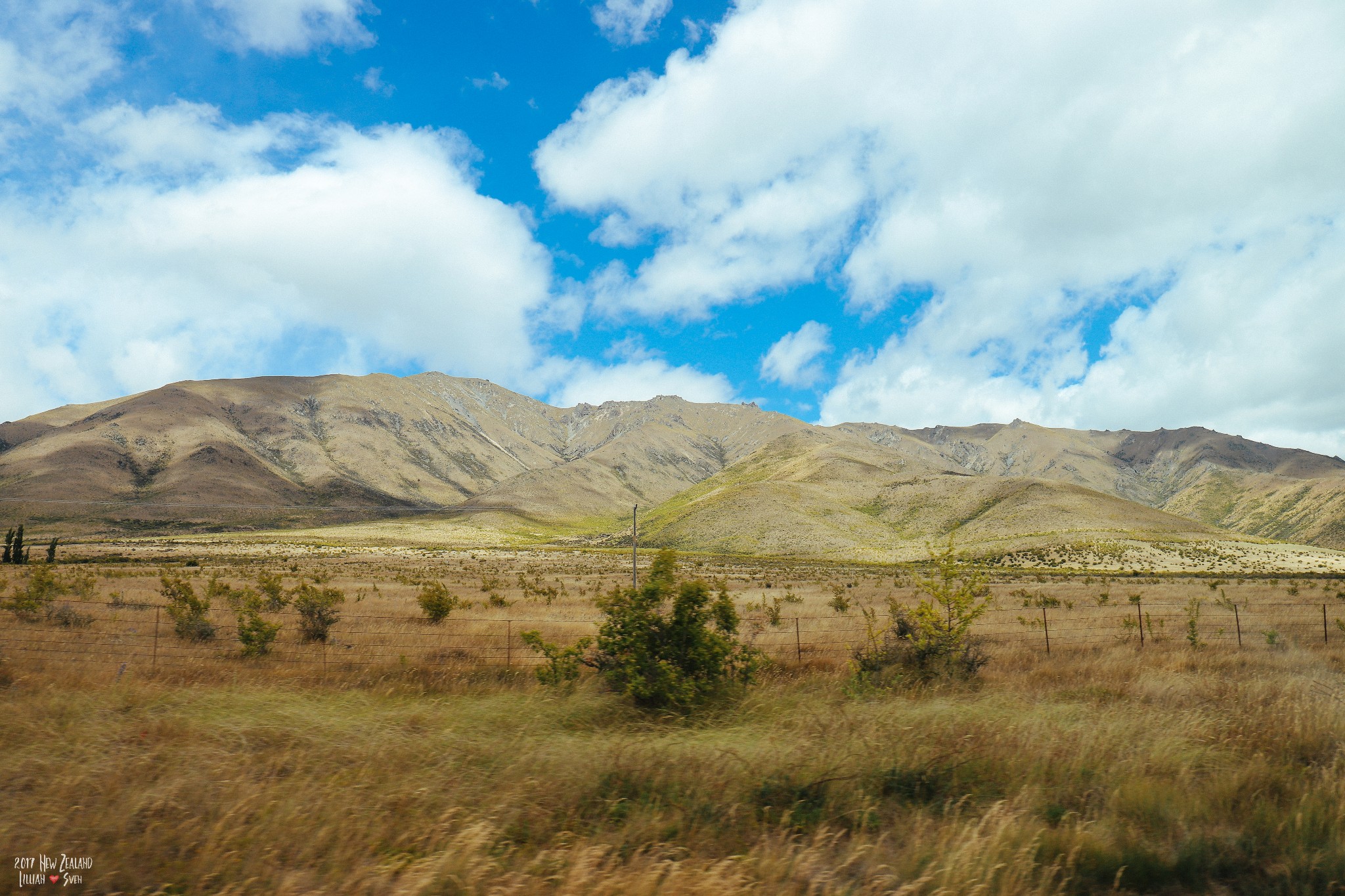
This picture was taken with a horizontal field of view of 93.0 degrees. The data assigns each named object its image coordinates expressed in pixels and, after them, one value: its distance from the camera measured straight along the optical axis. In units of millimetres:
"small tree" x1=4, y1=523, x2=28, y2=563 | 55812
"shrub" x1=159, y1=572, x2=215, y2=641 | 17344
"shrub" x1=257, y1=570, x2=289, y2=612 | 23131
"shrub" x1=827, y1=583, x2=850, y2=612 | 30703
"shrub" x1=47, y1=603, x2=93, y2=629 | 19375
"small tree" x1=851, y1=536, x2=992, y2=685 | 11578
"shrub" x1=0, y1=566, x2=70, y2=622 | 19844
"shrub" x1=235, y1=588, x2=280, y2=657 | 14695
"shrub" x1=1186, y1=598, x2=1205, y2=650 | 16256
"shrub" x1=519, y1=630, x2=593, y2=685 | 9852
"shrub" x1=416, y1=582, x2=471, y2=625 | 23672
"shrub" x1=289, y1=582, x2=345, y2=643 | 18203
